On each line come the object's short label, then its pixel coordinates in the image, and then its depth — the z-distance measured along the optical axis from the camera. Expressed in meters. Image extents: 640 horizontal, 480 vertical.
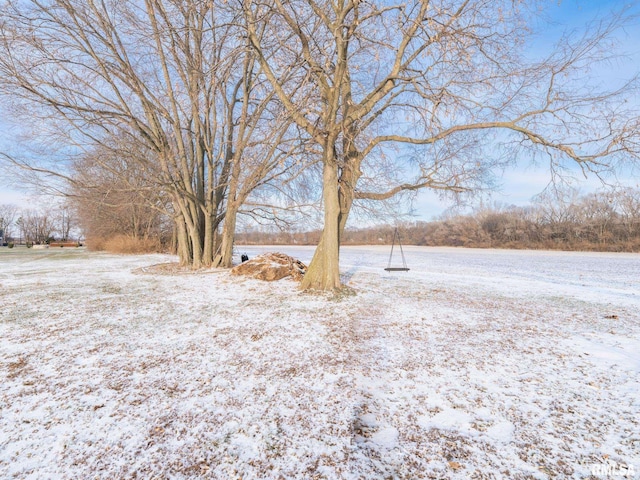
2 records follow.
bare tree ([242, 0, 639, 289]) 5.52
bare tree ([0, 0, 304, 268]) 8.61
